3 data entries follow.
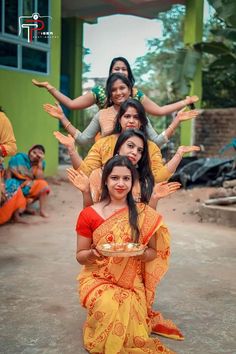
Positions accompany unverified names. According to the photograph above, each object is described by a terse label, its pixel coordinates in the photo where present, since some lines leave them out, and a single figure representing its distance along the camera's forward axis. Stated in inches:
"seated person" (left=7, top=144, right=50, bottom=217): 258.4
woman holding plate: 94.0
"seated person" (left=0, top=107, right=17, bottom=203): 163.5
